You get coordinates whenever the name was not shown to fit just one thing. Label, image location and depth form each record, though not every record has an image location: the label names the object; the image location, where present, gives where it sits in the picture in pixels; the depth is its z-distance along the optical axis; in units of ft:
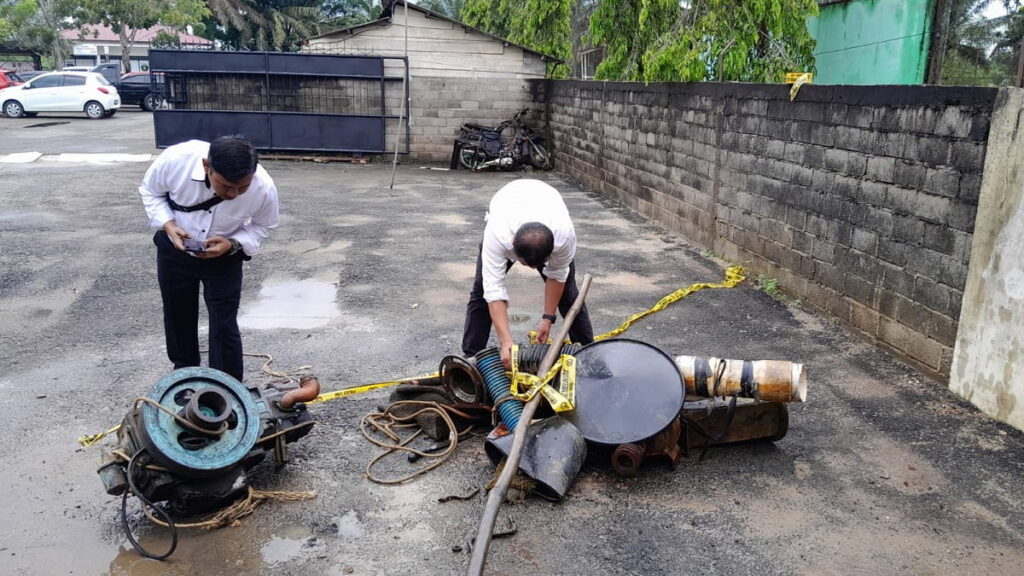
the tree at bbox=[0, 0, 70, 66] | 121.70
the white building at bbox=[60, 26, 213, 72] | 182.65
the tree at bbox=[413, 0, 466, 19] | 137.66
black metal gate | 53.52
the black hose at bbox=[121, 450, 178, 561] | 10.64
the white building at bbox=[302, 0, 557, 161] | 55.06
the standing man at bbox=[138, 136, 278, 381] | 13.50
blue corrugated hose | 12.99
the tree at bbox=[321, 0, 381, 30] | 141.08
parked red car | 88.12
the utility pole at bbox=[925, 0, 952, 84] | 32.24
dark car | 100.01
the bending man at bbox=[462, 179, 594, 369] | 12.91
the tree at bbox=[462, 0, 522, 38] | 77.02
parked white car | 82.53
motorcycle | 53.47
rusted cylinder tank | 13.05
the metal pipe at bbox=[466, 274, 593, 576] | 9.46
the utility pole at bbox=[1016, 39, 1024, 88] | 16.82
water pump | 10.94
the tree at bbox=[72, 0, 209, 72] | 115.34
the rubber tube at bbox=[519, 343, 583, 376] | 13.64
